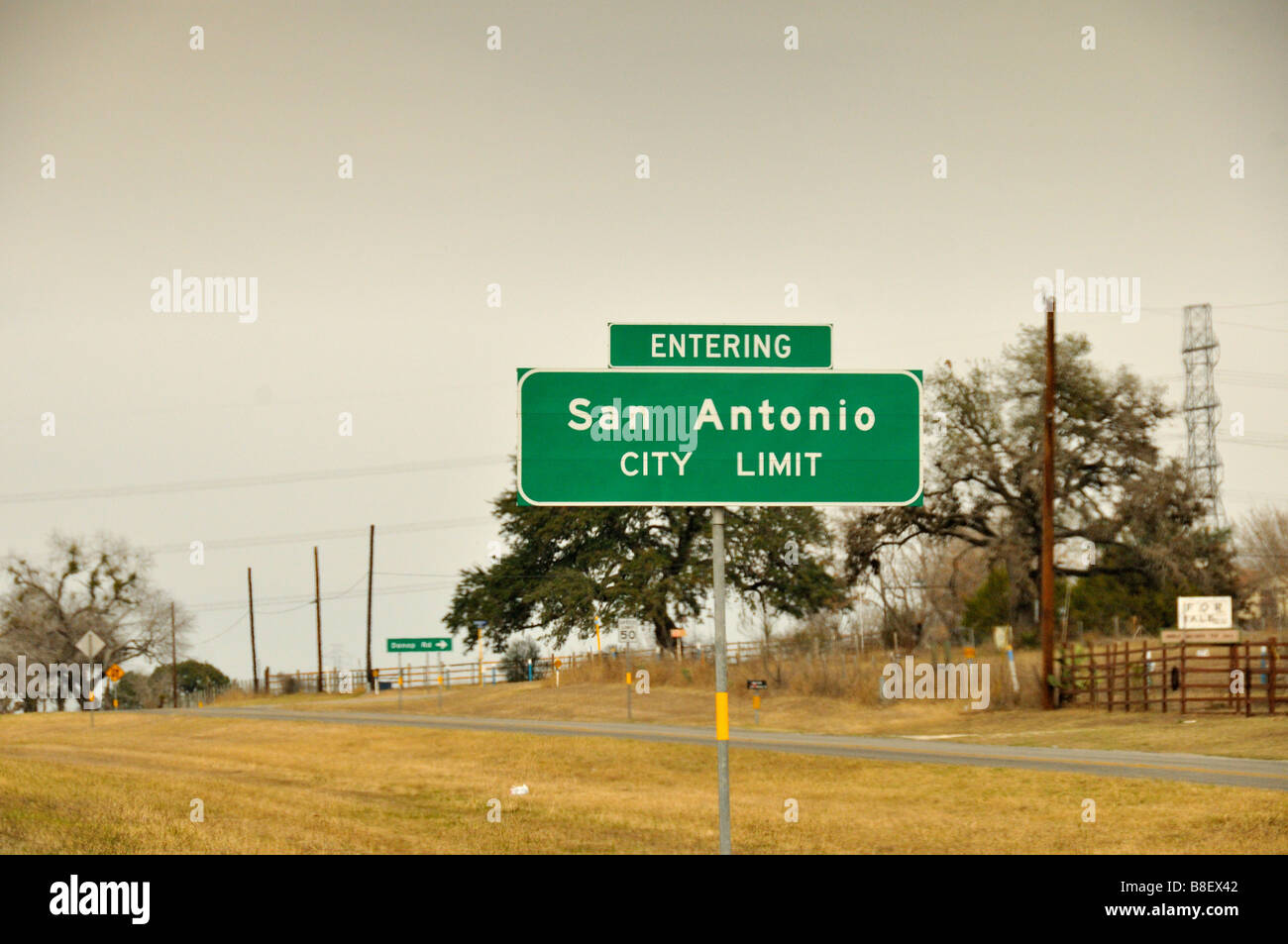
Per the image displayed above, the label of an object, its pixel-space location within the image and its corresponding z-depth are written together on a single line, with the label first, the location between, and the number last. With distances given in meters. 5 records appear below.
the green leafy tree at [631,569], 69.69
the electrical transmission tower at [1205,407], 67.69
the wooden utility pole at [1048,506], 42.60
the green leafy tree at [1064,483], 57.62
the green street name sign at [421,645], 51.91
